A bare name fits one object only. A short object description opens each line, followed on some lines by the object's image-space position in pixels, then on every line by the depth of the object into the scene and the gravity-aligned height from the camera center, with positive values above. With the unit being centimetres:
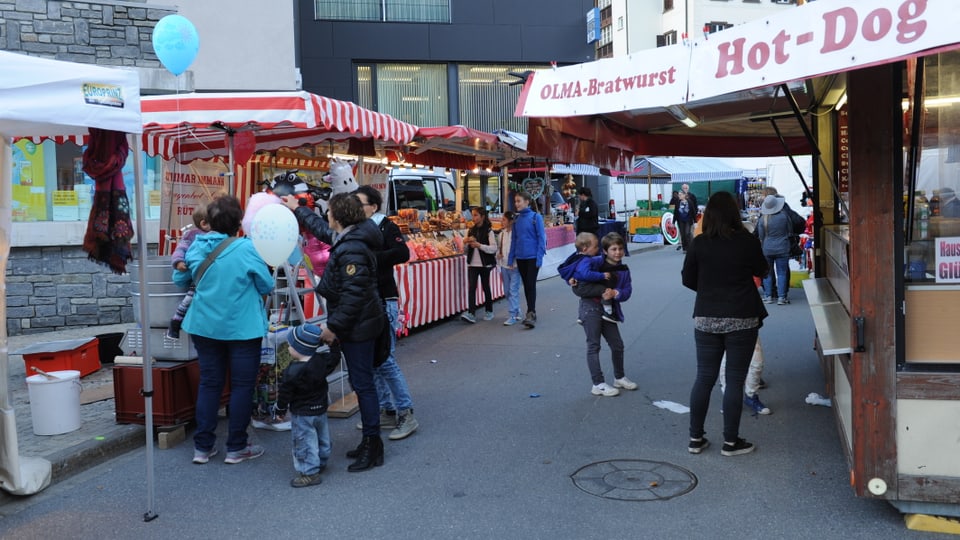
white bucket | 573 -125
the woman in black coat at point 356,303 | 493 -46
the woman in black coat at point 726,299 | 493 -47
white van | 1490 +79
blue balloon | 696 +172
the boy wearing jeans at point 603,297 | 675 -61
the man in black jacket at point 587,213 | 1585 +29
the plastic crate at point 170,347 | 595 -87
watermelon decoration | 2491 -7
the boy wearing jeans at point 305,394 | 486 -103
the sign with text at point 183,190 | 890 +50
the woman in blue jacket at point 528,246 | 1039 -24
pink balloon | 579 +23
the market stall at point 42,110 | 393 +66
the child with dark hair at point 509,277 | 1066 -67
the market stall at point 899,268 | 375 -23
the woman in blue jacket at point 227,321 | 514 -59
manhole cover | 459 -157
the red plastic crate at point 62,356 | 701 -112
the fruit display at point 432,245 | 1045 -22
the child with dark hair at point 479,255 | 1071 -36
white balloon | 513 +0
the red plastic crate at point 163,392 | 573 -119
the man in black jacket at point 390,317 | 577 -69
